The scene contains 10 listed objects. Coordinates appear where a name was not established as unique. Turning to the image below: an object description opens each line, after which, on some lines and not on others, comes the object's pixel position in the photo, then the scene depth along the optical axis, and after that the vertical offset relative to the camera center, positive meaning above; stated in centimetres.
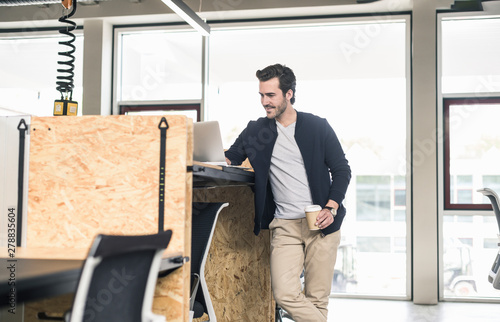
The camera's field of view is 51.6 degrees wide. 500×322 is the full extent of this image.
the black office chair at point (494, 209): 384 -20
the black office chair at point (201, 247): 223 -29
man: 261 -5
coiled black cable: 243 +44
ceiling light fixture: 376 +130
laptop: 255 +18
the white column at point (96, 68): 586 +126
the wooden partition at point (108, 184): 185 -2
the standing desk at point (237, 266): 306 -51
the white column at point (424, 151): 518 +32
